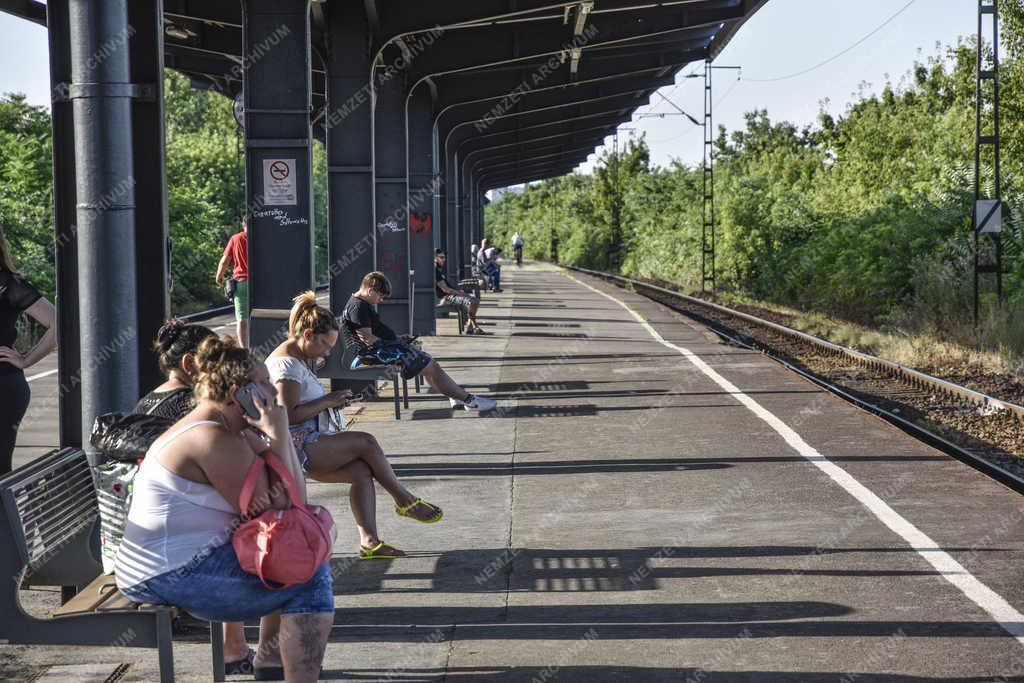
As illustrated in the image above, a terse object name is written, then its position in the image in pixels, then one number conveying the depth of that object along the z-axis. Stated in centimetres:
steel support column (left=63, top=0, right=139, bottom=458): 592
